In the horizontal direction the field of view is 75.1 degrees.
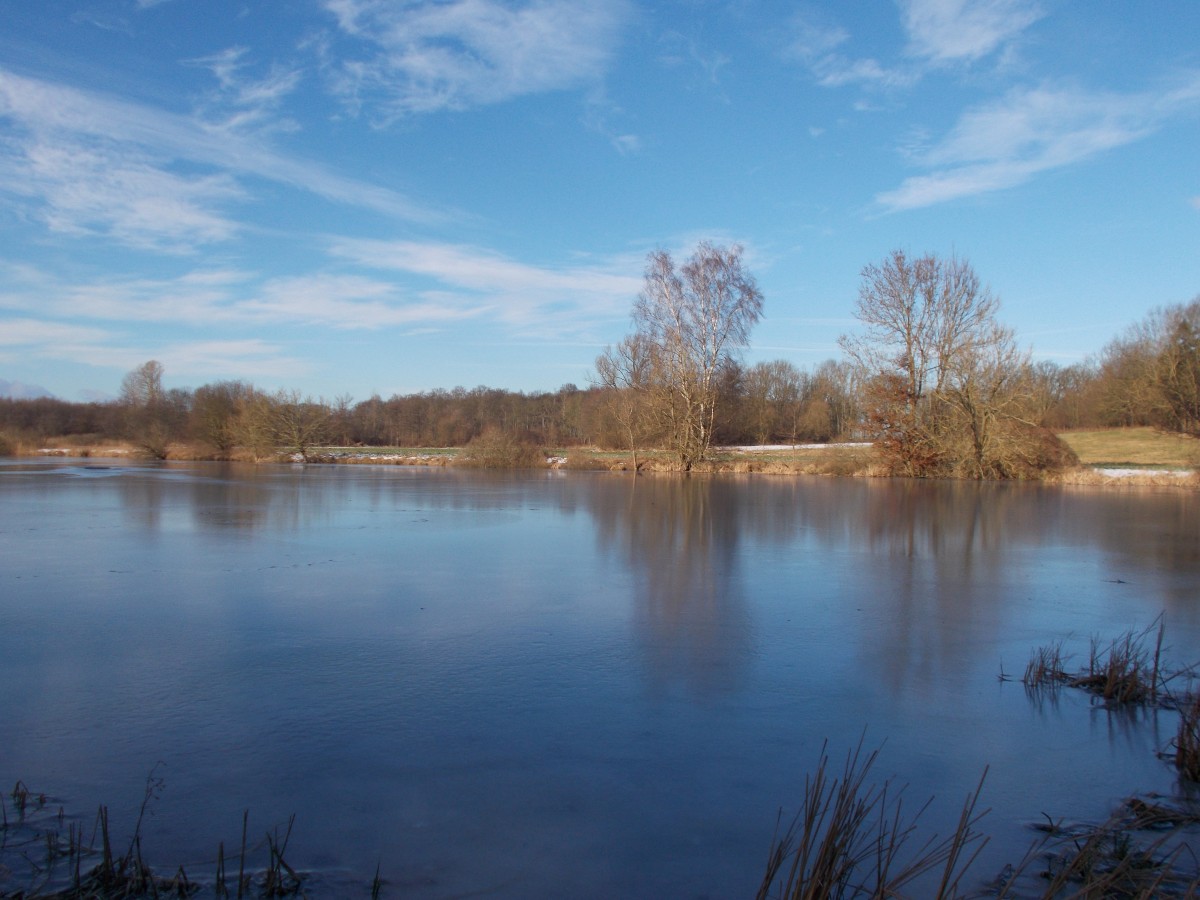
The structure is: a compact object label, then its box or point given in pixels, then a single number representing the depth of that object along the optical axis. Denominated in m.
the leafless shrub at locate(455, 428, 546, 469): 28.95
